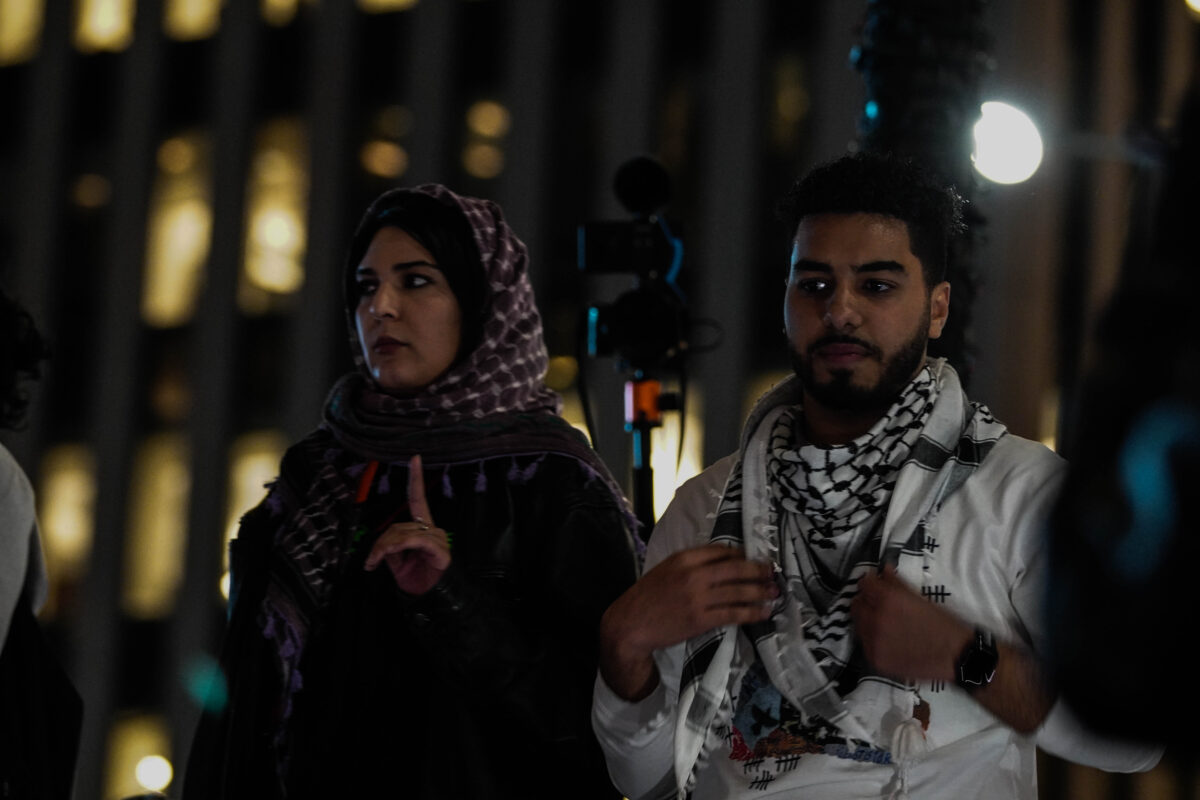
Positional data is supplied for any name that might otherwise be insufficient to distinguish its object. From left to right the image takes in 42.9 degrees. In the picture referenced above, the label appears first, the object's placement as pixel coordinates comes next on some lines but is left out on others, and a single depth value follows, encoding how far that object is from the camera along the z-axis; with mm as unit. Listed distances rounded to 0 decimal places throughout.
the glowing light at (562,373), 17125
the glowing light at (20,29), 21984
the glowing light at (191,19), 21094
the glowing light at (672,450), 15102
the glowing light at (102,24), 21609
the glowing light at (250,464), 19031
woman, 3053
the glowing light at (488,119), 18656
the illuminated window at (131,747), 17656
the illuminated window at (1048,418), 14727
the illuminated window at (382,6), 19719
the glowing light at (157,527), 18828
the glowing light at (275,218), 19656
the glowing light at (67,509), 19391
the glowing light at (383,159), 19375
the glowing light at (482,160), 18609
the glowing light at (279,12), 20391
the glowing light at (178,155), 20734
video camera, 4051
